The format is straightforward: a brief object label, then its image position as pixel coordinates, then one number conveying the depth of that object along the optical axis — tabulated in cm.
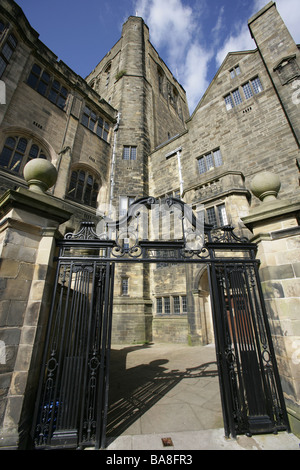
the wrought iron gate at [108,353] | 275
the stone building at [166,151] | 977
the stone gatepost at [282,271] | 296
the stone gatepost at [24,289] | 243
